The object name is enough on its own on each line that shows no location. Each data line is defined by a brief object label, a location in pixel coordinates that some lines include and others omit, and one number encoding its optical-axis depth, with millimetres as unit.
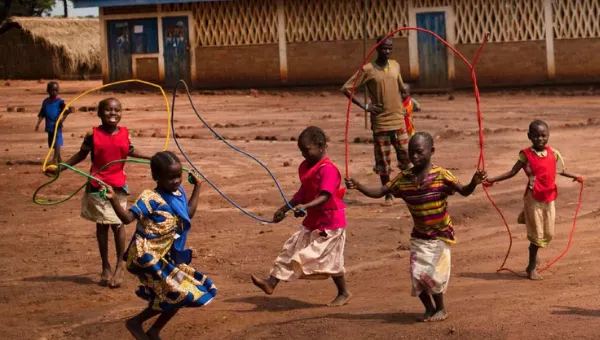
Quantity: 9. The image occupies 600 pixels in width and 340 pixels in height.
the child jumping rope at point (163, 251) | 12641
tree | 86825
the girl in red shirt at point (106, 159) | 16656
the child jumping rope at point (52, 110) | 28944
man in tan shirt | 23219
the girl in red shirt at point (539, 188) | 16687
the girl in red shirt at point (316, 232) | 14766
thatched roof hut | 68937
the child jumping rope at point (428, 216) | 13602
